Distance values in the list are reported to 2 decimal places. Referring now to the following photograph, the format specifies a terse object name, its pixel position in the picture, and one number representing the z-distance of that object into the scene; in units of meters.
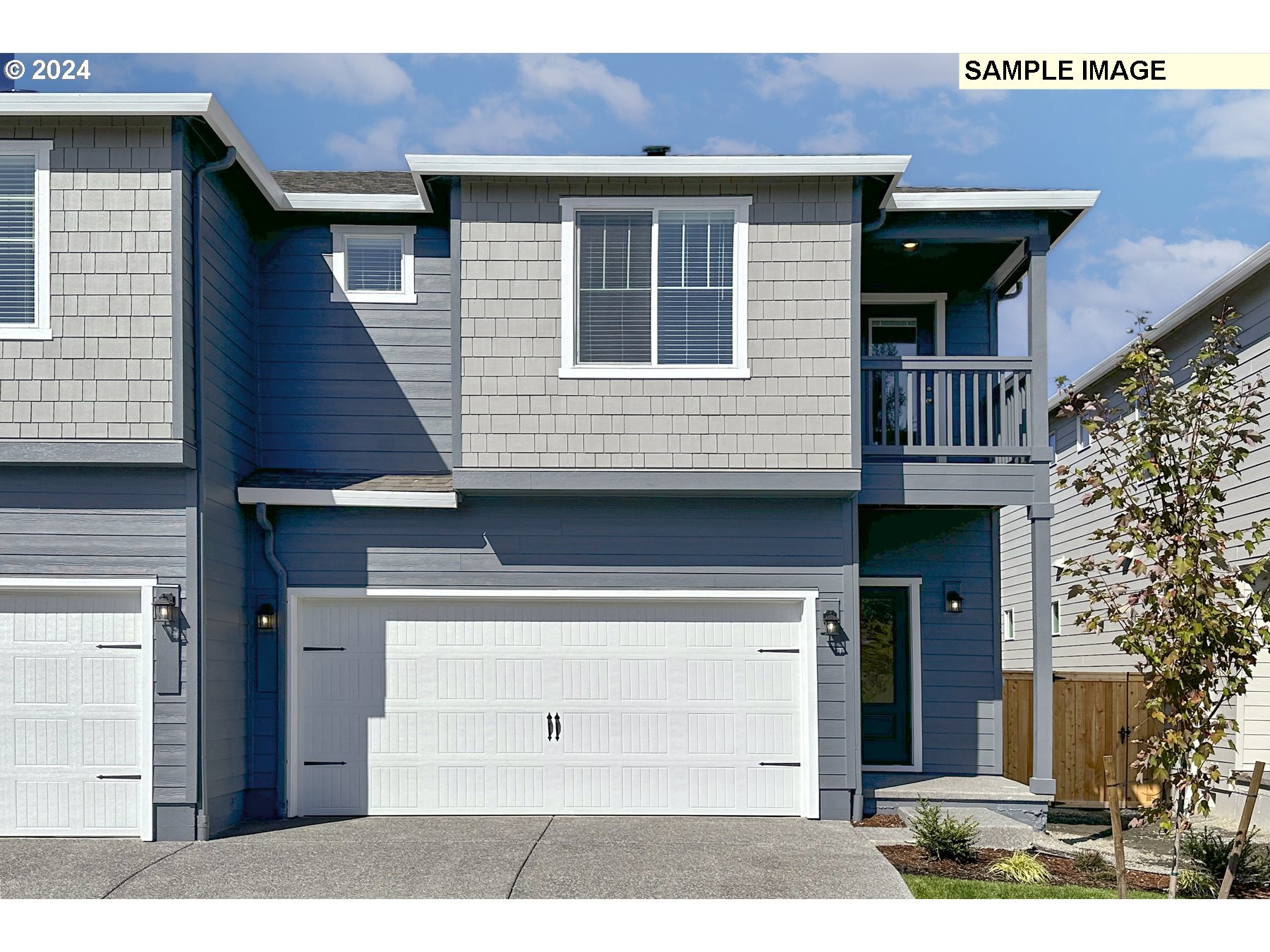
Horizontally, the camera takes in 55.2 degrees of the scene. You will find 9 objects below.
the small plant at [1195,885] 7.44
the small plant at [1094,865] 8.19
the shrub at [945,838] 8.26
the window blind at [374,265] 10.48
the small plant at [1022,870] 7.75
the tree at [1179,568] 7.21
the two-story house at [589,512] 9.30
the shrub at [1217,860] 7.66
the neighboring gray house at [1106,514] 10.59
